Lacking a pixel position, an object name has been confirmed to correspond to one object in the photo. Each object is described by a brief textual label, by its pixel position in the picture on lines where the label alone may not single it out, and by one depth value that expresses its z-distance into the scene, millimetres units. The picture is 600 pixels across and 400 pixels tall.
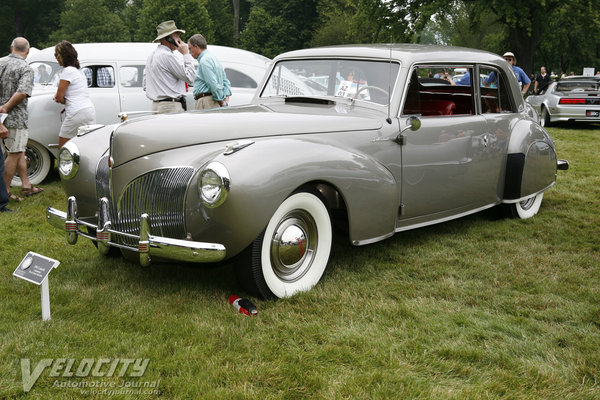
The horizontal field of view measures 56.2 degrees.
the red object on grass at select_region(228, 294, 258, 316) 3225
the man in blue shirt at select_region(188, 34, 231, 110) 6555
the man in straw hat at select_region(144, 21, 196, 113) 6355
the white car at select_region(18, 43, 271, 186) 7105
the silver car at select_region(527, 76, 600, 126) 13446
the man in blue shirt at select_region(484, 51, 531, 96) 10453
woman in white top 6445
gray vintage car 3143
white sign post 2949
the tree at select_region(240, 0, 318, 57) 43438
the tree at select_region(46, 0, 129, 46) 43938
